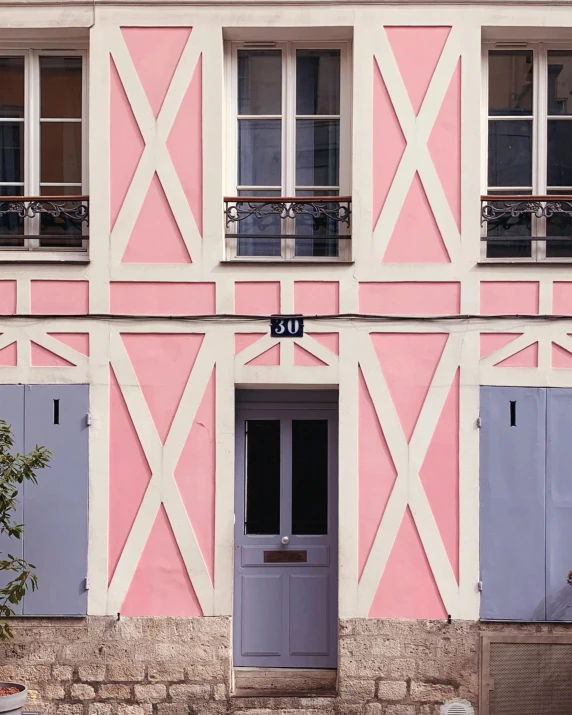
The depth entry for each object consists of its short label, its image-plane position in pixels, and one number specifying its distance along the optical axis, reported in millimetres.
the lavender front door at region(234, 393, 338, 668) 7867
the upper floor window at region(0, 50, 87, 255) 7875
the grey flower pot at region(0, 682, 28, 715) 6898
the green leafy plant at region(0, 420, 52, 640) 7008
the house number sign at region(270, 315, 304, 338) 7605
